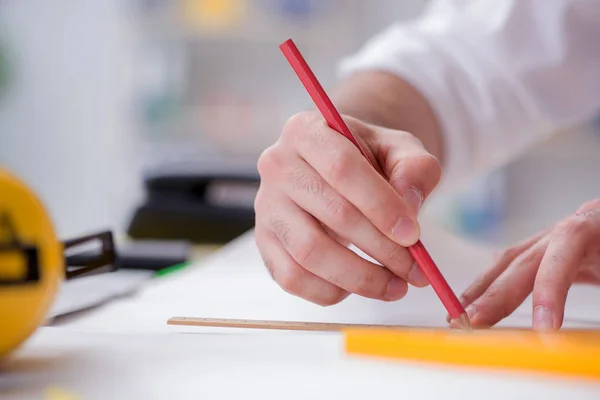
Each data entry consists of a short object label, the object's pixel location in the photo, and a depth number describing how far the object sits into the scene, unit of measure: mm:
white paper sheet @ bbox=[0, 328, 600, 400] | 611
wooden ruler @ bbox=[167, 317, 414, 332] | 739
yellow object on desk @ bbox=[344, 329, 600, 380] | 632
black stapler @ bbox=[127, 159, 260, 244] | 1142
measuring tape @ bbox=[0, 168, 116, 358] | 610
